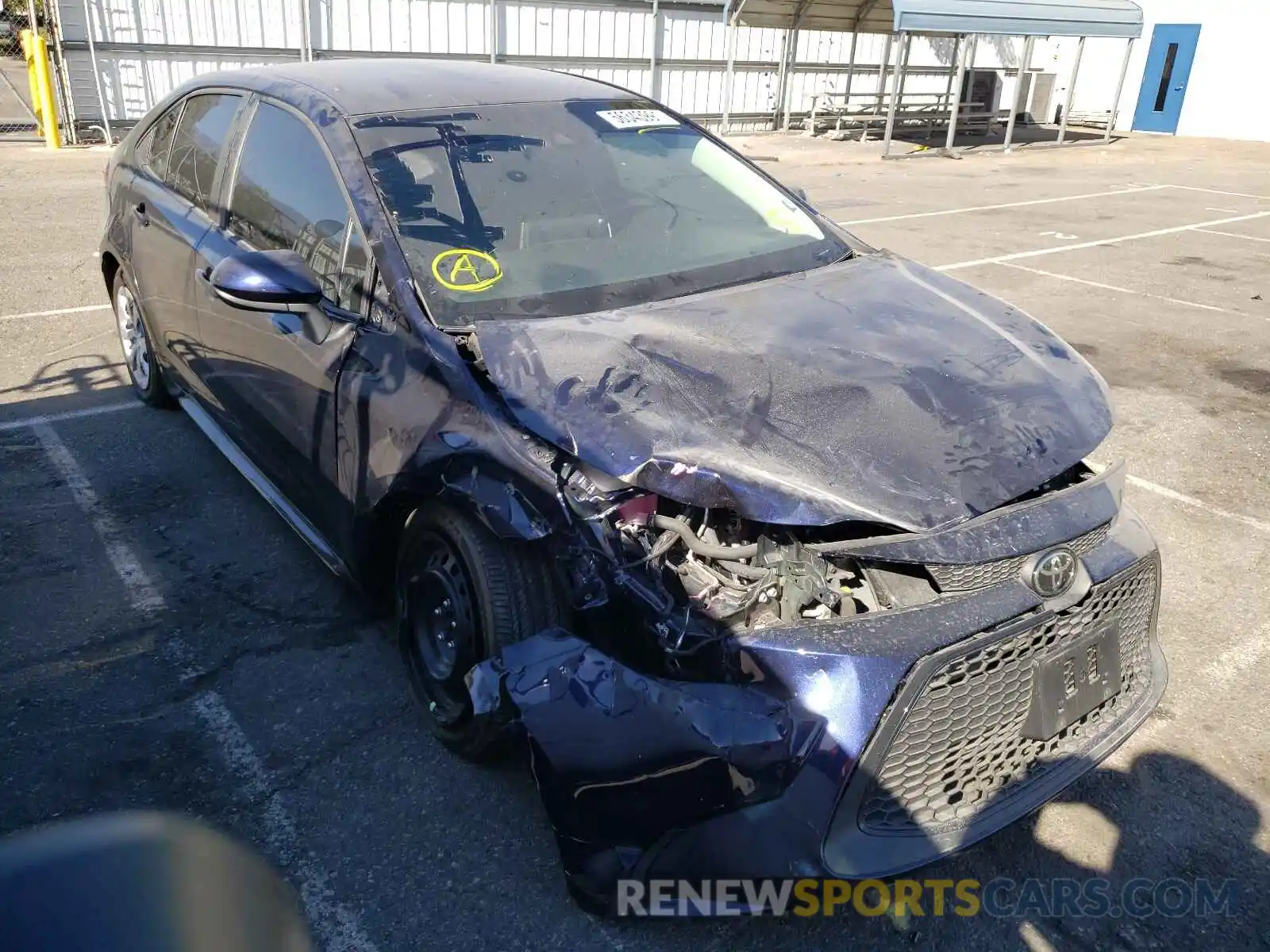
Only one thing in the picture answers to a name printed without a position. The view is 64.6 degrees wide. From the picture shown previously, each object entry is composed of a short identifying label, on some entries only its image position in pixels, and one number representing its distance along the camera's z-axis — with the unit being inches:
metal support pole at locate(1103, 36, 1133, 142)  775.1
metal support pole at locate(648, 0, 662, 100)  743.7
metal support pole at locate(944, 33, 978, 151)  685.3
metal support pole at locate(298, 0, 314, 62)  599.5
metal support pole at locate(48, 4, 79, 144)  537.6
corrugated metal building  572.7
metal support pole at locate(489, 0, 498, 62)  665.0
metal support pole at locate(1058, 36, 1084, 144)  737.0
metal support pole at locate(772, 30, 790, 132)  793.6
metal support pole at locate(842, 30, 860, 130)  805.2
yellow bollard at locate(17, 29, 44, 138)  545.0
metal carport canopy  629.9
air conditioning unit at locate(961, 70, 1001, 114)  868.6
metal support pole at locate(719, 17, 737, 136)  700.7
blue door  906.7
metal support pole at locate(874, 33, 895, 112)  862.5
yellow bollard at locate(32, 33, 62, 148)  532.4
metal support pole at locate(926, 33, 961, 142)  858.8
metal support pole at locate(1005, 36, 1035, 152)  716.0
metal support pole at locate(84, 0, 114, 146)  545.6
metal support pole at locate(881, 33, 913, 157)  681.6
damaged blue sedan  81.8
